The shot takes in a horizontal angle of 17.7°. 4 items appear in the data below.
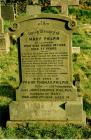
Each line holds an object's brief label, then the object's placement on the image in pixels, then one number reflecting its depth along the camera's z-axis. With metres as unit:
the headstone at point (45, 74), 5.53
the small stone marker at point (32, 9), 12.00
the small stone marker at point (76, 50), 10.14
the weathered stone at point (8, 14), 14.61
